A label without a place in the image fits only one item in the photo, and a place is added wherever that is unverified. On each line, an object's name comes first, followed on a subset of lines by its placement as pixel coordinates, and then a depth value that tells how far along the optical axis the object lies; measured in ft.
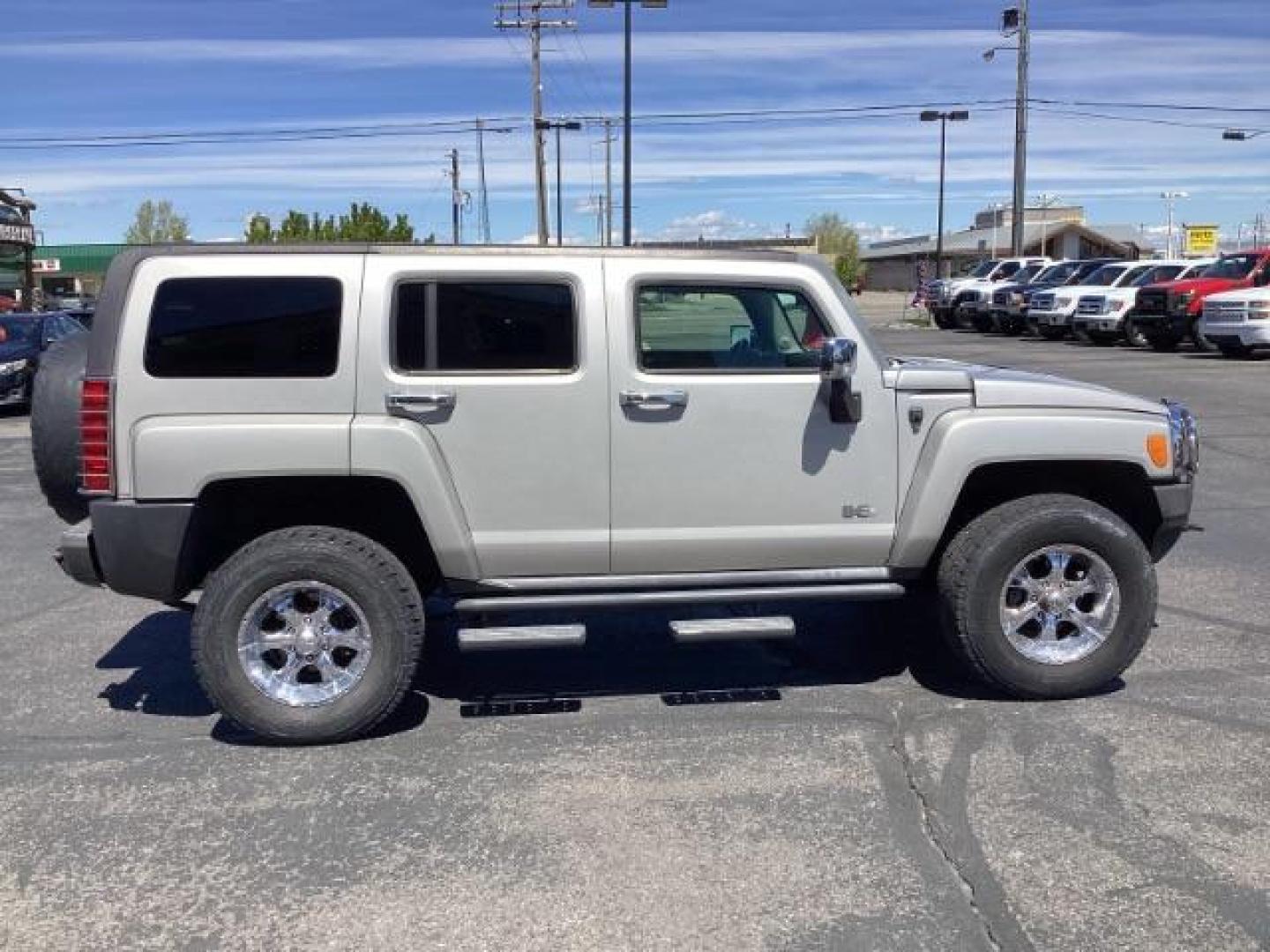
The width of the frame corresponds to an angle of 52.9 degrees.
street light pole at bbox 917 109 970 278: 171.32
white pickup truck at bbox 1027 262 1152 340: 96.94
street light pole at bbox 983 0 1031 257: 141.69
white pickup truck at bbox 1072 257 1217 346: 91.09
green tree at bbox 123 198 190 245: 372.13
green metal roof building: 316.93
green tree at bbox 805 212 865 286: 350.64
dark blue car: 58.85
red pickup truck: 80.79
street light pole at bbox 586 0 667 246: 105.60
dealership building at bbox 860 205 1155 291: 291.38
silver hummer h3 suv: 15.83
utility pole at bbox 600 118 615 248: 173.92
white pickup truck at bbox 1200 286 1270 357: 74.33
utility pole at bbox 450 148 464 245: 233.35
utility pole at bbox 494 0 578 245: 158.81
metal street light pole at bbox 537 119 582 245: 152.40
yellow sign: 213.05
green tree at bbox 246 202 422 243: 214.90
